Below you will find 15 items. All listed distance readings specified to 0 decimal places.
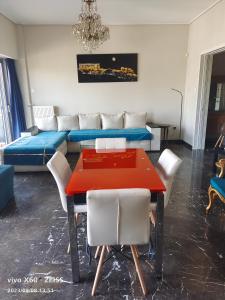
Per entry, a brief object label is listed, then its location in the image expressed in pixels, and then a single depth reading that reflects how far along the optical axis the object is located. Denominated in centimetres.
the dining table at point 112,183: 160
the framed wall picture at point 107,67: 538
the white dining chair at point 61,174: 188
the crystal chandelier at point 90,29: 300
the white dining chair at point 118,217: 136
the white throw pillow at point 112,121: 541
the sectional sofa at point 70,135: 383
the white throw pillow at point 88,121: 541
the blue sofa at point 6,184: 278
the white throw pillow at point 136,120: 543
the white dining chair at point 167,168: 191
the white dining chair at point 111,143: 284
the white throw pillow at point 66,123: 537
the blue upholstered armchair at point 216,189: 237
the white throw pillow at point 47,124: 535
